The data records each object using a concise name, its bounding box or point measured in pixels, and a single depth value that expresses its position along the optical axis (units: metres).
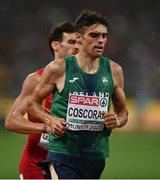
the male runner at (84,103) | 11.58
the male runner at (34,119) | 12.77
